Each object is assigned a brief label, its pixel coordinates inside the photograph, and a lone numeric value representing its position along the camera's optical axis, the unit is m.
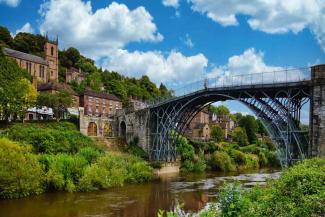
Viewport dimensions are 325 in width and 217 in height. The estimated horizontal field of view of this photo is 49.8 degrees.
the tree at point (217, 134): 75.53
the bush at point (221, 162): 51.84
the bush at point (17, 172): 27.59
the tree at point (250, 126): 87.00
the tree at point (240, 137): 78.15
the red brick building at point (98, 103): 68.70
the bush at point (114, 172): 32.50
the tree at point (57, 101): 52.41
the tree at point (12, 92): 45.06
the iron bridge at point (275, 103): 29.22
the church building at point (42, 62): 76.38
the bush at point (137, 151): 48.62
